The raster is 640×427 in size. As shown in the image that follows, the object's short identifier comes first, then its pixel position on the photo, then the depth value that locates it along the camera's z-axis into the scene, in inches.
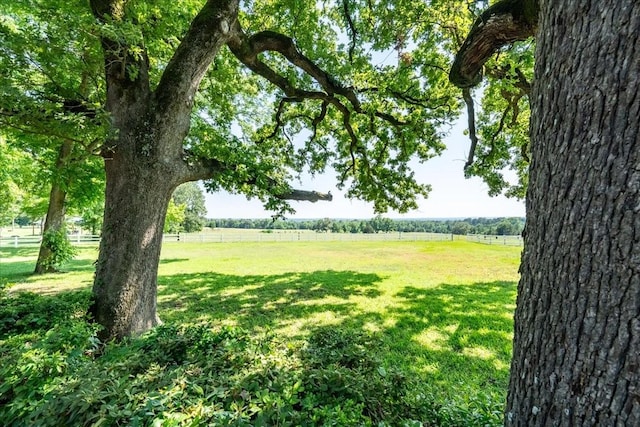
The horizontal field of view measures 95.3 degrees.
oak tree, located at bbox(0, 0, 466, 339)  139.1
